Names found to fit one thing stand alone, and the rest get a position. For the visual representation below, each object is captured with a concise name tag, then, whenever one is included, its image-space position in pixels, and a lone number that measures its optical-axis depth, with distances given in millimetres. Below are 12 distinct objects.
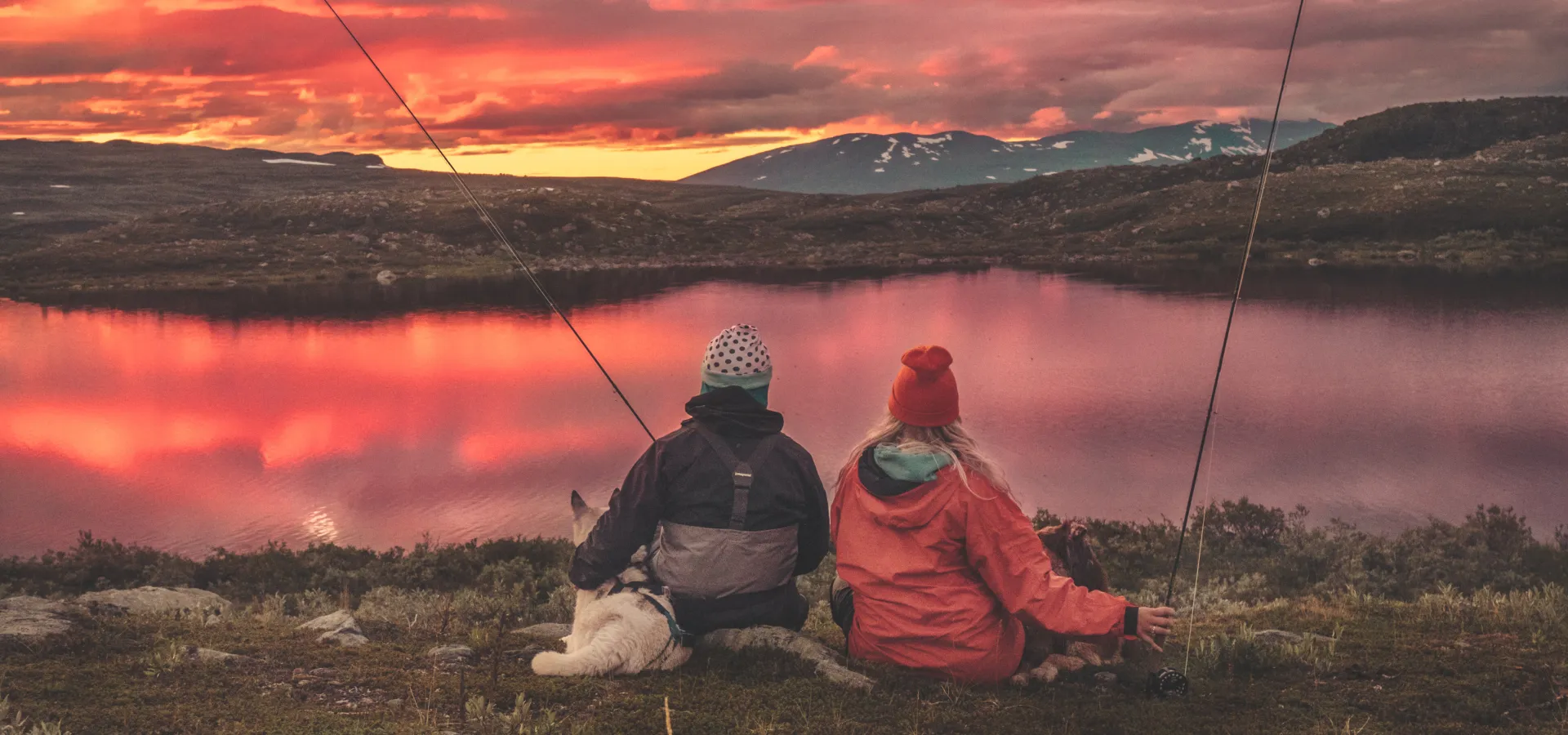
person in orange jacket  4426
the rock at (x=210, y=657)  5426
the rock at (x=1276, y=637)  6168
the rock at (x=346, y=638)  6301
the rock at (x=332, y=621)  6879
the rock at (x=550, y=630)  6870
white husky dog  4961
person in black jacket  4875
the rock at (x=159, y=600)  8307
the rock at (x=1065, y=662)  5148
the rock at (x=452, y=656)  5750
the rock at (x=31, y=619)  5586
